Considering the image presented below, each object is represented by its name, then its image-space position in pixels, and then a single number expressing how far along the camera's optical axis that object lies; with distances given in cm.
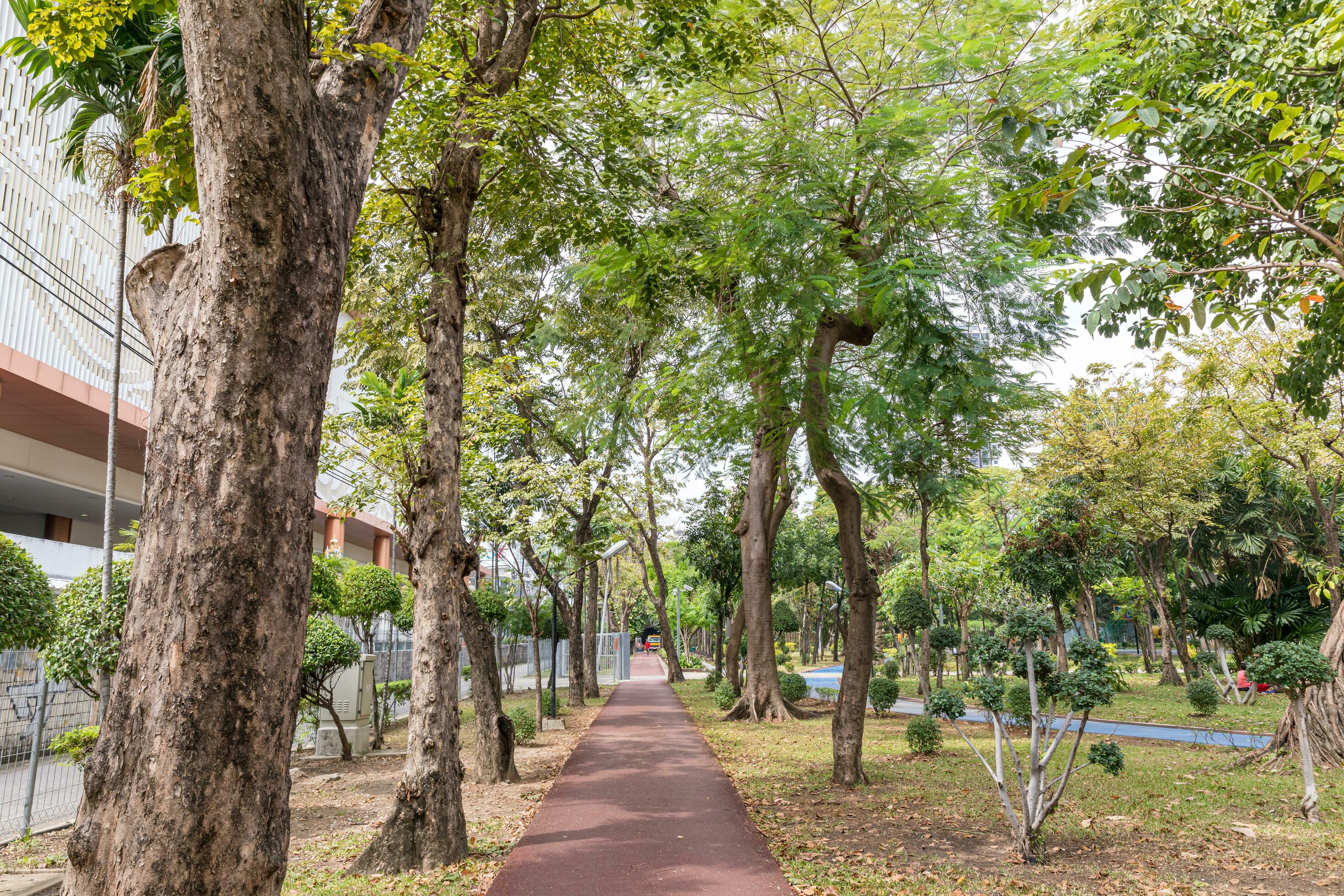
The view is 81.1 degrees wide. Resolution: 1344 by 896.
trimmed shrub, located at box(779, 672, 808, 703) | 1966
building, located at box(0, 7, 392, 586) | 1146
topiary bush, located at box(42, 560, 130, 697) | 715
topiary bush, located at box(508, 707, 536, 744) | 1329
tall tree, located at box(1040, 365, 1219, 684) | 1994
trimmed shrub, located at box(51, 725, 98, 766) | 698
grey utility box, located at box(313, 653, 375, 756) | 1310
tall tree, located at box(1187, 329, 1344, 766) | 1533
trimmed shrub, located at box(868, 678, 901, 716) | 1658
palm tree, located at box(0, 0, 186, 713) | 680
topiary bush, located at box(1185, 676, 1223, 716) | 1510
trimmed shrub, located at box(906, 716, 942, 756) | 1166
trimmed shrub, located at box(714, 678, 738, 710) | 1866
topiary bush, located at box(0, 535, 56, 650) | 651
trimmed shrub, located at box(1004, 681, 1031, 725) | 1402
